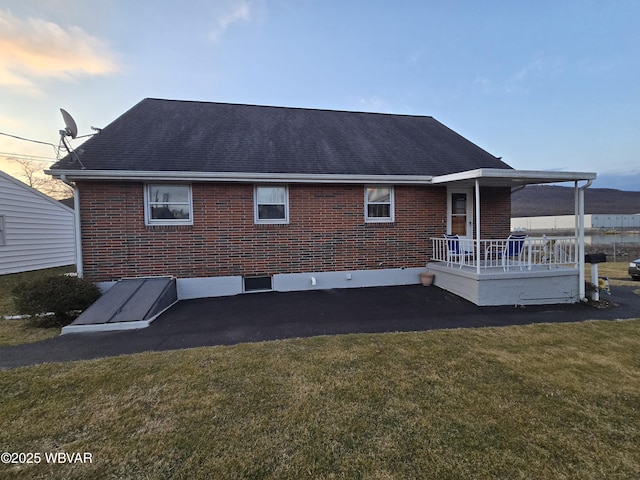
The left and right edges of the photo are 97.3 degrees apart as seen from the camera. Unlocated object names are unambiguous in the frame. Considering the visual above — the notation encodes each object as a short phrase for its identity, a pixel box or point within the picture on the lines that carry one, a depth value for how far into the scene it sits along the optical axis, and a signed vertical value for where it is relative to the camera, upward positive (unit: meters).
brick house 7.40 +0.92
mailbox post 7.18 -0.95
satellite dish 7.43 +3.00
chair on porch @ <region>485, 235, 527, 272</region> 7.38 -0.42
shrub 5.97 -1.34
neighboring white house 11.52 +0.38
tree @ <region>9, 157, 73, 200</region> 27.80 +5.75
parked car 10.06 -1.39
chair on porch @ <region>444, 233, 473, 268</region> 8.25 -0.48
